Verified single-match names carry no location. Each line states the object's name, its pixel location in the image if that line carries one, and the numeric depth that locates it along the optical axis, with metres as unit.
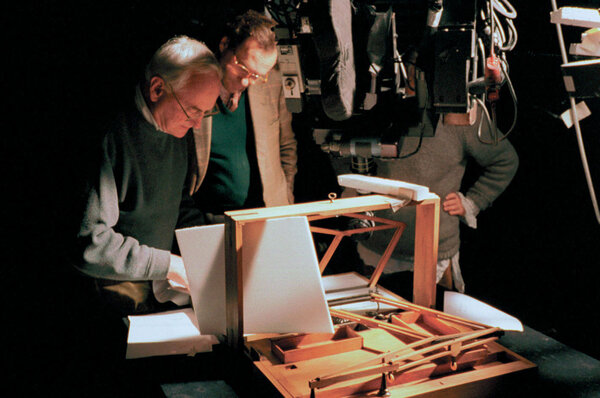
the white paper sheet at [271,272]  1.38
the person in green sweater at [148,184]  1.80
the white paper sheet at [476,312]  1.66
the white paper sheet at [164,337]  1.53
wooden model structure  1.27
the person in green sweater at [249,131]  2.14
